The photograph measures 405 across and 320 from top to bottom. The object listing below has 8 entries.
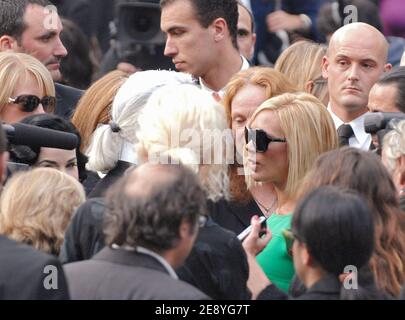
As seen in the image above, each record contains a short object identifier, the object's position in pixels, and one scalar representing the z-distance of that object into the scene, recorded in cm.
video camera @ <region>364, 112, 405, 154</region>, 948
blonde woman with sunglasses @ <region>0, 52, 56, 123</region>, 1237
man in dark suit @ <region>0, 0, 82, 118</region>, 1475
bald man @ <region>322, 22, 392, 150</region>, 1290
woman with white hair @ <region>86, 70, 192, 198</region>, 1045
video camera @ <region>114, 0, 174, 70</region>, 1617
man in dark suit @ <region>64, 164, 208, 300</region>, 737
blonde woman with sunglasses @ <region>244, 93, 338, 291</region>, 1015
